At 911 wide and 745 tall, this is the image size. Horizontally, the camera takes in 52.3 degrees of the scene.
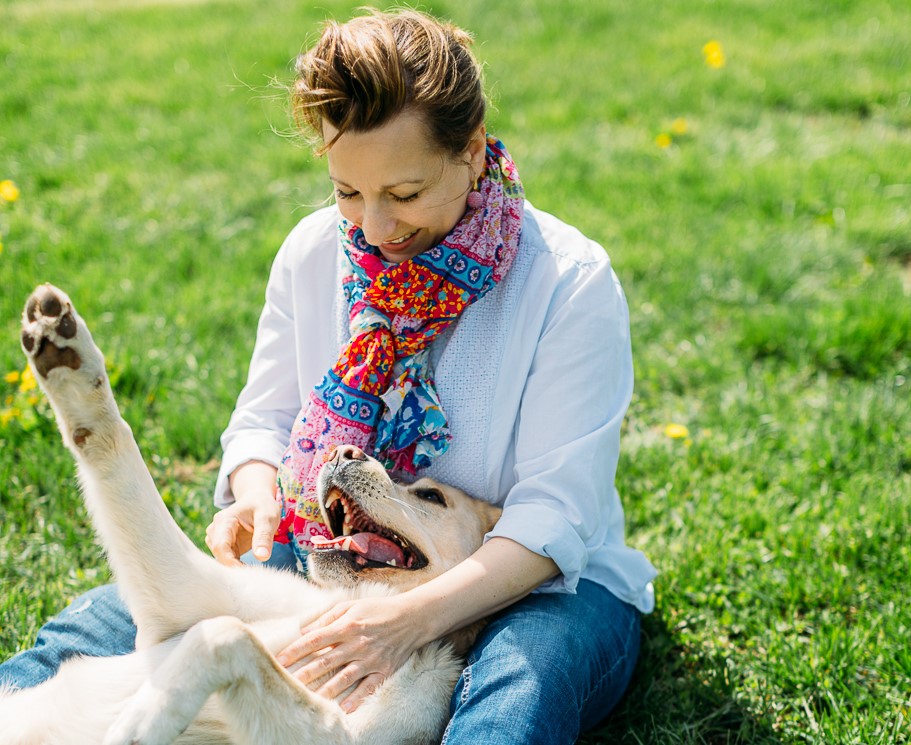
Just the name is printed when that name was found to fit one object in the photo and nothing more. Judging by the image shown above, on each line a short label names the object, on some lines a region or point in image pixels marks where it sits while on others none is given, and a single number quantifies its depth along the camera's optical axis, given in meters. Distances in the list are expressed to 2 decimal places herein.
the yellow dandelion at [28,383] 3.62
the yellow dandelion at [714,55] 6.91
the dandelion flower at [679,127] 6.21
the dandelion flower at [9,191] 3.98
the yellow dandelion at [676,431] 3.77
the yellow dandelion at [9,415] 3.59
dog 2.05
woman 2.27
